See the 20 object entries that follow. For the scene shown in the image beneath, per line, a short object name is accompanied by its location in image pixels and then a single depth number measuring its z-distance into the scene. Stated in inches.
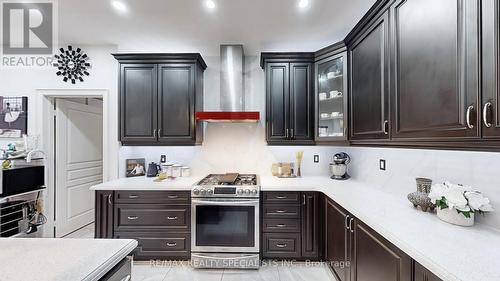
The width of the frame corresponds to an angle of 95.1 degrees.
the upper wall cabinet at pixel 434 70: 41.3
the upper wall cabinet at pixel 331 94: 99.4
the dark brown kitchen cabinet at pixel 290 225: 102.2
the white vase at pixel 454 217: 52.7
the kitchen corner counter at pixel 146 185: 101.8
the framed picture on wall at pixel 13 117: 124.4
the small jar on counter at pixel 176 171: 121.0
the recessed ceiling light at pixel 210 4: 85.3
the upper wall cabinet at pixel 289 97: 115.7
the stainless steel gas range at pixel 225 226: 99.0
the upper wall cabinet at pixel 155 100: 114.4
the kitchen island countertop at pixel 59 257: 29.3
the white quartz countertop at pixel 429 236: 36.9
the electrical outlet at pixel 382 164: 92.5
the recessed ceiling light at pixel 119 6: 86.2
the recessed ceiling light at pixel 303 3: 85.4
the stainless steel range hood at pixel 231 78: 119.2
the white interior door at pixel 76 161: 135.7
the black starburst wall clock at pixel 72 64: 125.0
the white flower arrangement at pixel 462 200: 50.6
